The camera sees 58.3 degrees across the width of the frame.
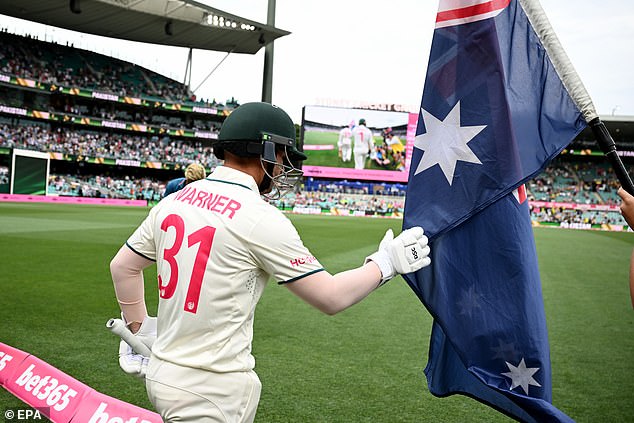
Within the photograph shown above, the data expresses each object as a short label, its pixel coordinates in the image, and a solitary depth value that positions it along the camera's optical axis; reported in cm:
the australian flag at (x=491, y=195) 265
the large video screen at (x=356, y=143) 5909
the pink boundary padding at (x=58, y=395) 387
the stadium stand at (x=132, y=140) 5116
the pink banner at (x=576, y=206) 5714
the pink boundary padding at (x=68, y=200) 4256
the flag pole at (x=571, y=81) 243
